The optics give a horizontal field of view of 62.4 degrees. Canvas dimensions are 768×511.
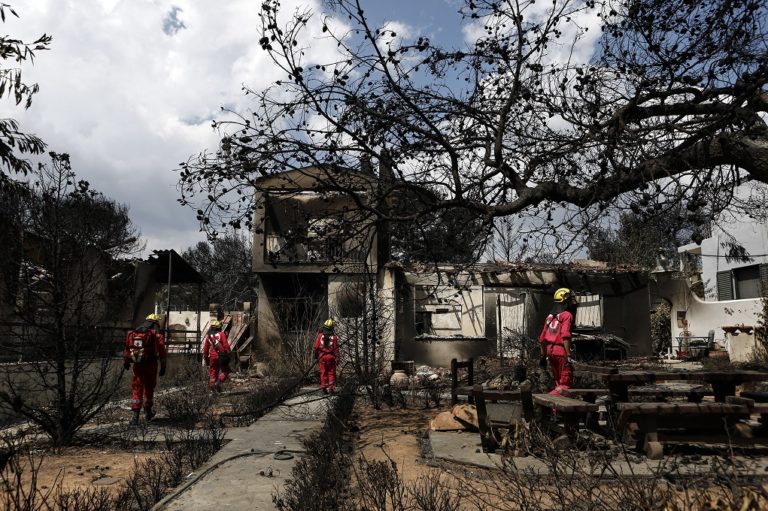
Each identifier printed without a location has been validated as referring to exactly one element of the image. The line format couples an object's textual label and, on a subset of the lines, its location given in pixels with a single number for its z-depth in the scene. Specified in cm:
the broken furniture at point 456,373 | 934
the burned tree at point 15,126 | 707
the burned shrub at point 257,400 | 921
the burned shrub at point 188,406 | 916
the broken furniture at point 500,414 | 630
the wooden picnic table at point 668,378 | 643
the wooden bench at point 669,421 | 566
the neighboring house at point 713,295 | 2266
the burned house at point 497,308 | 2042
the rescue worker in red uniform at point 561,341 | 824
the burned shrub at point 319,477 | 393
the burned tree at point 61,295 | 784
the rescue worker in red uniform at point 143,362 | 966
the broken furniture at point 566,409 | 583
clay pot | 1401
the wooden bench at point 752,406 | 570
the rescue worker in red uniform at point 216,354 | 1439
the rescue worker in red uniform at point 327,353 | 1227
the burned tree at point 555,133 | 640
